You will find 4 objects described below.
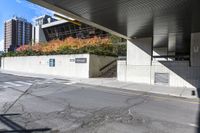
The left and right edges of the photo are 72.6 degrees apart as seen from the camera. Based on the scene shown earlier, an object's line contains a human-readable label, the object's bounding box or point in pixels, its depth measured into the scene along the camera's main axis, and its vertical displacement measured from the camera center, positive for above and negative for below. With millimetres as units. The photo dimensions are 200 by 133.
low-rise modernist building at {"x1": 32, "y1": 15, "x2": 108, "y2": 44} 27130 +7694
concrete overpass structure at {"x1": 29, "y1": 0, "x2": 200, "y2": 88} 5867 +2523
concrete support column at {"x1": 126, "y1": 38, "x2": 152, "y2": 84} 10537 +517
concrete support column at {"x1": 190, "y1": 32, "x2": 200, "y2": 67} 8896 +1025
